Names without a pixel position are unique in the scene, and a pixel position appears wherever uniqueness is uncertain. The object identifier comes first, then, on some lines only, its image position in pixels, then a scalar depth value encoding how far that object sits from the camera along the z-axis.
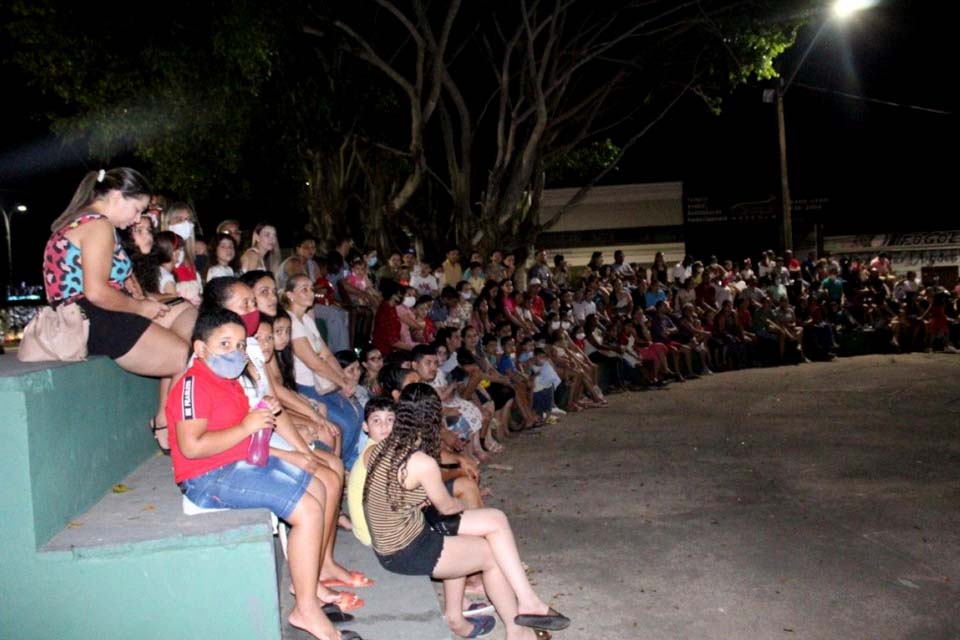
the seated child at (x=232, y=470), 4.12
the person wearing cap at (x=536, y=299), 16.19
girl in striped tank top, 4.85
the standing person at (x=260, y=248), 8.09
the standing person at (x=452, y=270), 16.14
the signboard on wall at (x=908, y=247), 30.39
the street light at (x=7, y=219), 40.50
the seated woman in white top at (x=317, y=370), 6.91
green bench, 3.91
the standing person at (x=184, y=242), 6.89
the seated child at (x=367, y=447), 5.32
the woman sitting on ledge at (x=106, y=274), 4.55
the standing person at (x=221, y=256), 7.85
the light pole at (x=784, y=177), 21.72
